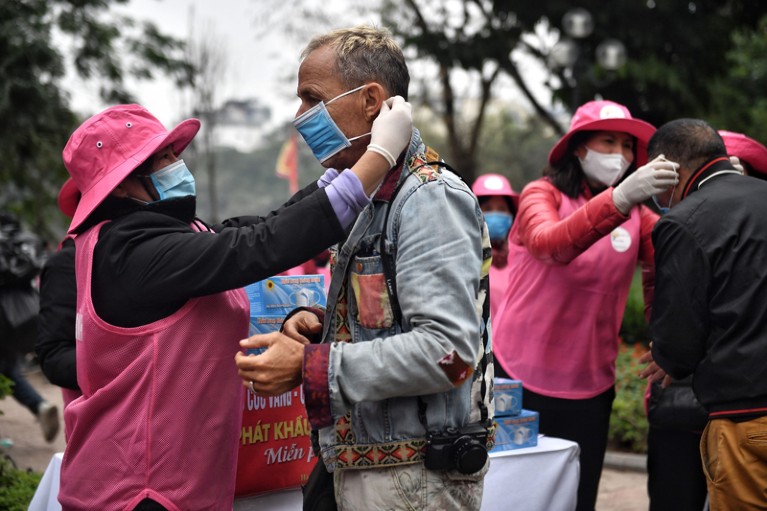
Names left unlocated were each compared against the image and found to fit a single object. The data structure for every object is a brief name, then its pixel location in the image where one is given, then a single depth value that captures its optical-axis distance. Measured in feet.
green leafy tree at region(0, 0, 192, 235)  37.42
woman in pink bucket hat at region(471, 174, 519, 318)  20.70
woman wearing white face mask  13.53
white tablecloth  11.66
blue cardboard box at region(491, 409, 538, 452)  12.50
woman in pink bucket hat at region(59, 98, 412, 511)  7.73
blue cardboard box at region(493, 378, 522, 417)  12.38
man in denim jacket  6.79
